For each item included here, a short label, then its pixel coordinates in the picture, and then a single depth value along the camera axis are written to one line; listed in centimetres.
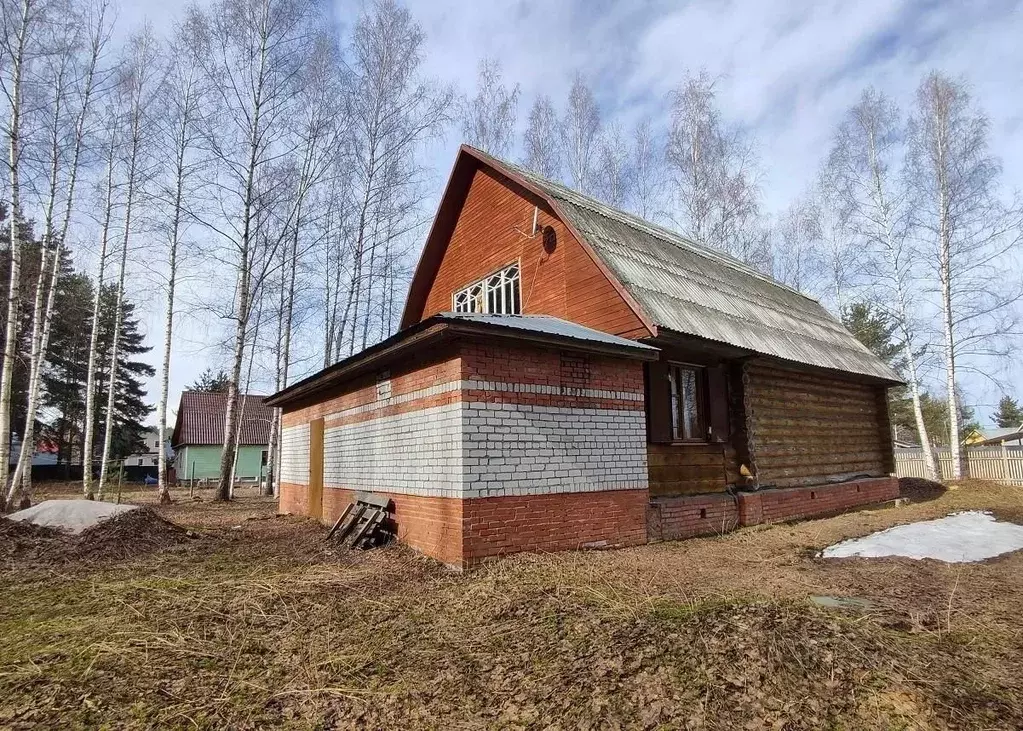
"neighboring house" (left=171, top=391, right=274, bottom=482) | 3438
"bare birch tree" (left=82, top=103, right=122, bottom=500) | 1563
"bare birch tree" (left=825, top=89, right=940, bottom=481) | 1830
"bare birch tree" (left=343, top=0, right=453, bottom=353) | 1730
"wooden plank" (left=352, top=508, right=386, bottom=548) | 761
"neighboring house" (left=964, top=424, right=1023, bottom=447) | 4371
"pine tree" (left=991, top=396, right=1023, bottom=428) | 7156
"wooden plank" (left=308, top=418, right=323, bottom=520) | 1091
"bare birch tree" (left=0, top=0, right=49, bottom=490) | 1082
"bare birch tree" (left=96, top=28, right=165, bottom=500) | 1549
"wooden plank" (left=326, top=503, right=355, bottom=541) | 838
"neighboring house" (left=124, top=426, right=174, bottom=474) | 4669
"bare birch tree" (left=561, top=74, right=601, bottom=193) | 2045
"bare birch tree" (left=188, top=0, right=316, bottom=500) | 1537
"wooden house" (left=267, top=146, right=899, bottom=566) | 654
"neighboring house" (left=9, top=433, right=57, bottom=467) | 3591
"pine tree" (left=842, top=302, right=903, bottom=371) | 3375
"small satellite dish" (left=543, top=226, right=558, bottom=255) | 1052
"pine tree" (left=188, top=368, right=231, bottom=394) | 5152
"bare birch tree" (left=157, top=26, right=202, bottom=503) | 1600
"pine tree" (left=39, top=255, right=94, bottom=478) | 3122
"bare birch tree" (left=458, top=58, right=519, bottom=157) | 1981
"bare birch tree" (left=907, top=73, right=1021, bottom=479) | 1731
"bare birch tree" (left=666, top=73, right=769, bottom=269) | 1978
